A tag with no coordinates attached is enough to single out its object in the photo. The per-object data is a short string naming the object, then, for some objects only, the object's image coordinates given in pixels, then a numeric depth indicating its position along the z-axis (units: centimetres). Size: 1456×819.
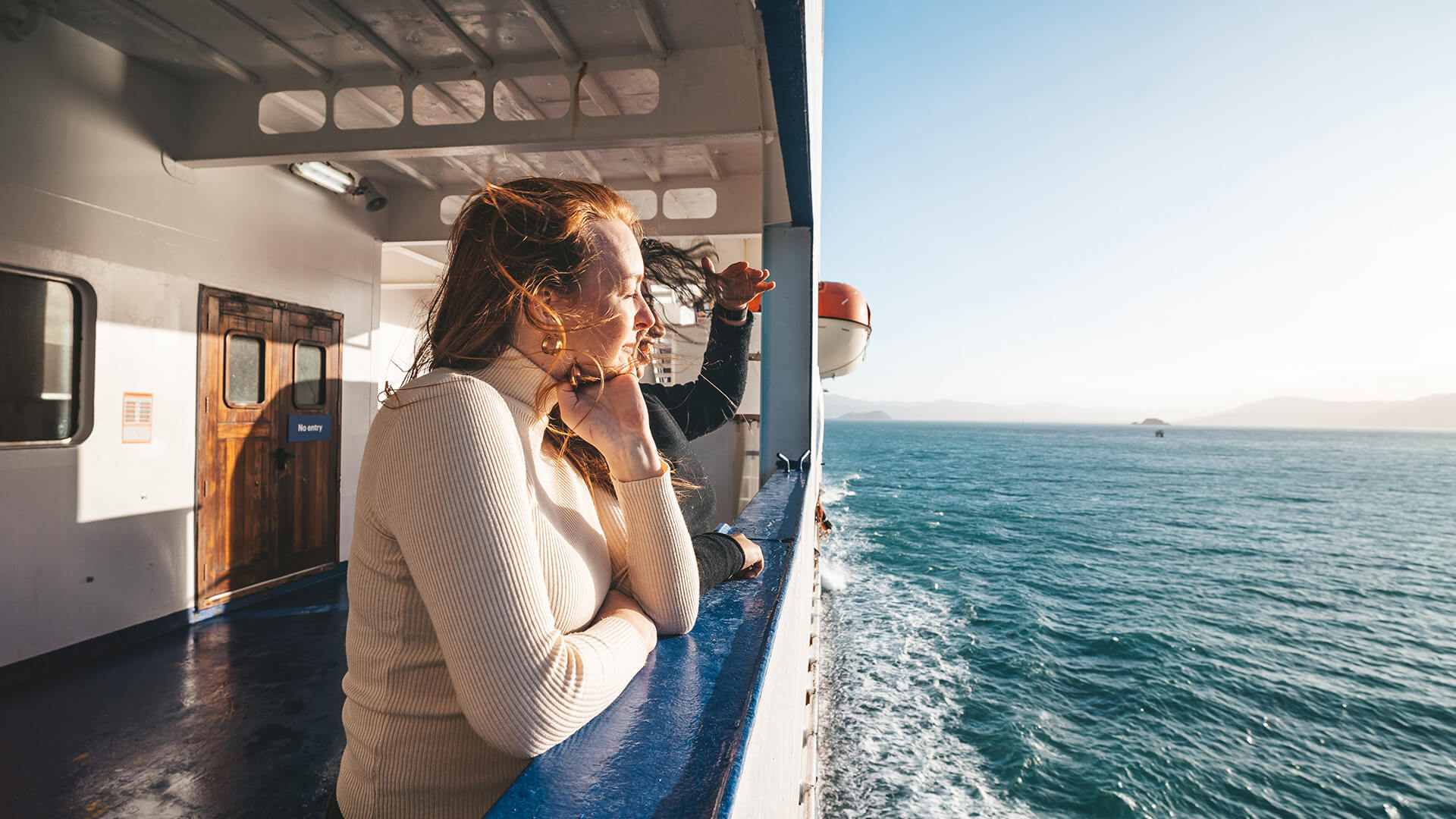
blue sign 600
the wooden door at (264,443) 523
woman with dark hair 168
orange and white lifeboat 784
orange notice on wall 455
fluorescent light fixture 573
